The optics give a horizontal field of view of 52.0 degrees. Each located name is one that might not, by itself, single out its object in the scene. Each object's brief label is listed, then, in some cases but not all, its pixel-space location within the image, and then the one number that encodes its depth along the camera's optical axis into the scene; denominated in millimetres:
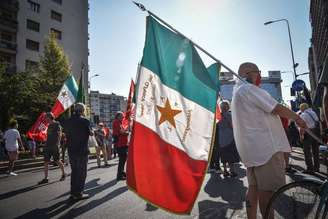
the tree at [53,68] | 29984
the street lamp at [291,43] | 27922
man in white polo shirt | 3340
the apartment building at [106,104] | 158875
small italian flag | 11062
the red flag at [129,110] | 10117
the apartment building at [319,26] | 34788
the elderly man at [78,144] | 6852
